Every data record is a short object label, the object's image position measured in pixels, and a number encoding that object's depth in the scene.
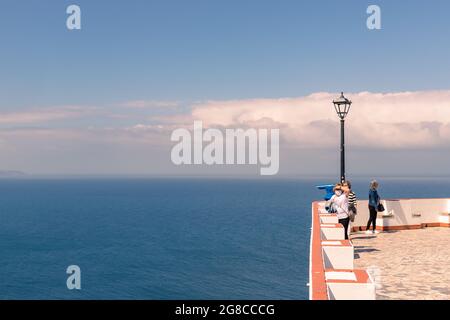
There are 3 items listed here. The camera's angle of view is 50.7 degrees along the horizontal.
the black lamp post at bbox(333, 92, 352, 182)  18.28
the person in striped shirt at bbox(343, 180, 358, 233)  15.82
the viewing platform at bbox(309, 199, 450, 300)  7.58
